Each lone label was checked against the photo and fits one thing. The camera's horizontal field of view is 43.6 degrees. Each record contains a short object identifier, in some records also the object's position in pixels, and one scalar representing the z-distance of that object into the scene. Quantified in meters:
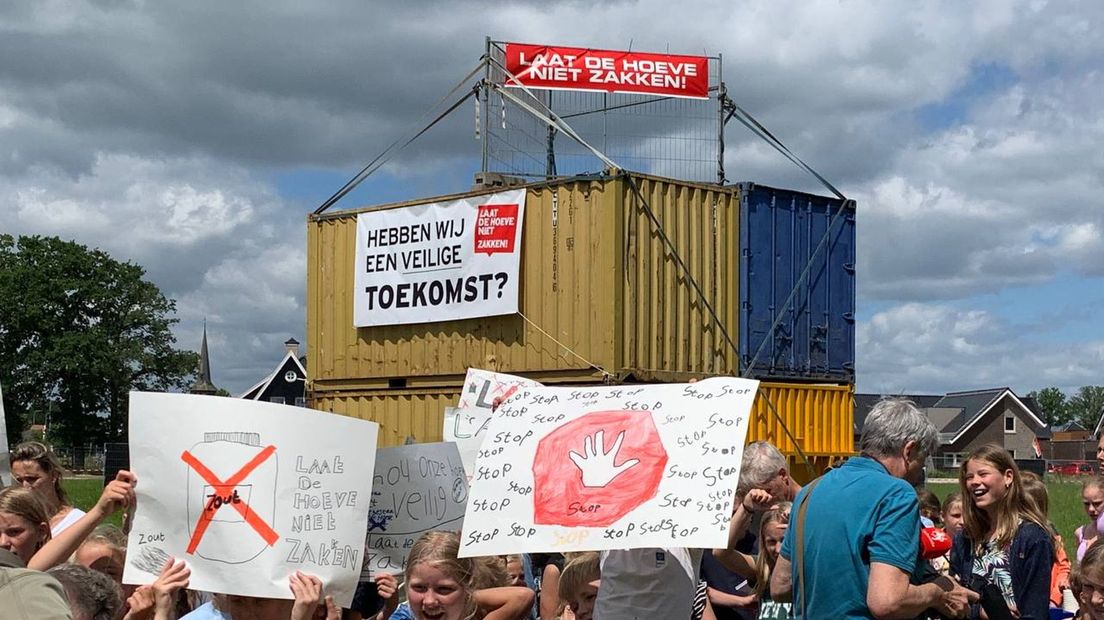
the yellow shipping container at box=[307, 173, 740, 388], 14.90
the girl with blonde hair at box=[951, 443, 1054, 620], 5.42
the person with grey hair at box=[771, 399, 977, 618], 4.32
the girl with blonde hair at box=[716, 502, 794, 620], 5.62
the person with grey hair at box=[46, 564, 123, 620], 3.70
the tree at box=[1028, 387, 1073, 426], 156.09
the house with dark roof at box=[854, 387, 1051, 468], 82.94
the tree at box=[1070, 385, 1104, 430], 152.12
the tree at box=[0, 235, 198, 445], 69.75
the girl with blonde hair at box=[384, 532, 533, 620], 4.81
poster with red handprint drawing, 4.48
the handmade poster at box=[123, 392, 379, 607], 4.33
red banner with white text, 18.38
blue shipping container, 15.88
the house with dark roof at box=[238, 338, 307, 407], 68.50
